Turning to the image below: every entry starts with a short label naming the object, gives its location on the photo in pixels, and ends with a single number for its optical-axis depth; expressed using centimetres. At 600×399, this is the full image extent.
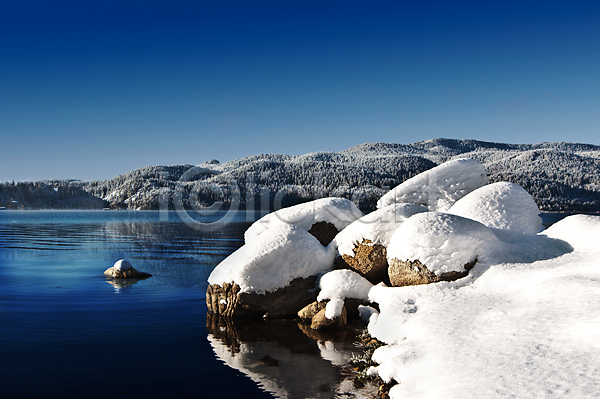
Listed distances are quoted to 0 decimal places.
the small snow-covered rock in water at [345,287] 1259
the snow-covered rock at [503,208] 1363
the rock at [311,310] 1267
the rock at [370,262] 1302
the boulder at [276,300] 1315
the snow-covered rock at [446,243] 1073
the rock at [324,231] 1653
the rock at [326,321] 1193
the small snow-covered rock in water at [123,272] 2167
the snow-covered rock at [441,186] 1694
